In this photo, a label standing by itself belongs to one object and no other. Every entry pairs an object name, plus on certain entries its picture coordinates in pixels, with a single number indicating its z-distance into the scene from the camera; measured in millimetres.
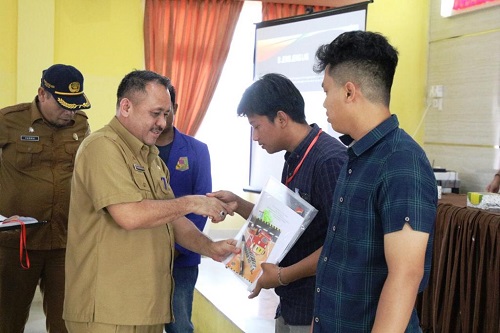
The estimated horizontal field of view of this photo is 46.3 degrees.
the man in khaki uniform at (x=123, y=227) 1827
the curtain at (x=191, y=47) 5570
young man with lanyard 1756
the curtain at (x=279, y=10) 5848
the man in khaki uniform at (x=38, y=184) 2826
